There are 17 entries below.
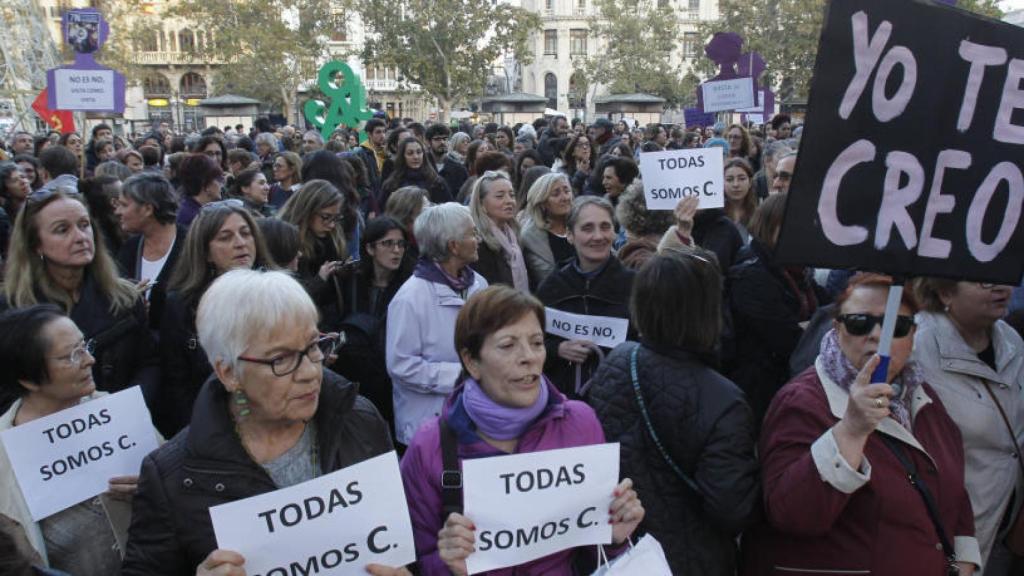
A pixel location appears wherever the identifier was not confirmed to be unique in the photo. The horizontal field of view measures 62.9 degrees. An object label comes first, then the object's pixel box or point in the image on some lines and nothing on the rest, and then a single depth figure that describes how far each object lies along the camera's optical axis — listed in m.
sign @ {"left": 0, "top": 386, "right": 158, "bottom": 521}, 2.74
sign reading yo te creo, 2.21
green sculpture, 14.53
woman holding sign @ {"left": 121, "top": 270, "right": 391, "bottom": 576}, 2.25
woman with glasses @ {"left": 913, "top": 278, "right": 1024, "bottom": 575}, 3.22
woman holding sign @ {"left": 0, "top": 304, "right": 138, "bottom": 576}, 2.77
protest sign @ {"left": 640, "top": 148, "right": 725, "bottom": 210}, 5.72
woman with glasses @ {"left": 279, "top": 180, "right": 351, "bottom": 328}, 5.43
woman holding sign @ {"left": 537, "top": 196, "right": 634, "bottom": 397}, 4.28
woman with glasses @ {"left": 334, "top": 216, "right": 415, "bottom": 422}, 4.57
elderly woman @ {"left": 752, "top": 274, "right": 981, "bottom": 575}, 2.50
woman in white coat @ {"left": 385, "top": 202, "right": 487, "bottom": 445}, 4.02
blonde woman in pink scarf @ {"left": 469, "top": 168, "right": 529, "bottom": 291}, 5.41
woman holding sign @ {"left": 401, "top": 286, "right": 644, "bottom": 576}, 2.48
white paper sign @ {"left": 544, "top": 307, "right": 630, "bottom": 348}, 4.14
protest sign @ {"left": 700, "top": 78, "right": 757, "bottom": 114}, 10.62
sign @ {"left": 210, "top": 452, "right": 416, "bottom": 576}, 2.09
